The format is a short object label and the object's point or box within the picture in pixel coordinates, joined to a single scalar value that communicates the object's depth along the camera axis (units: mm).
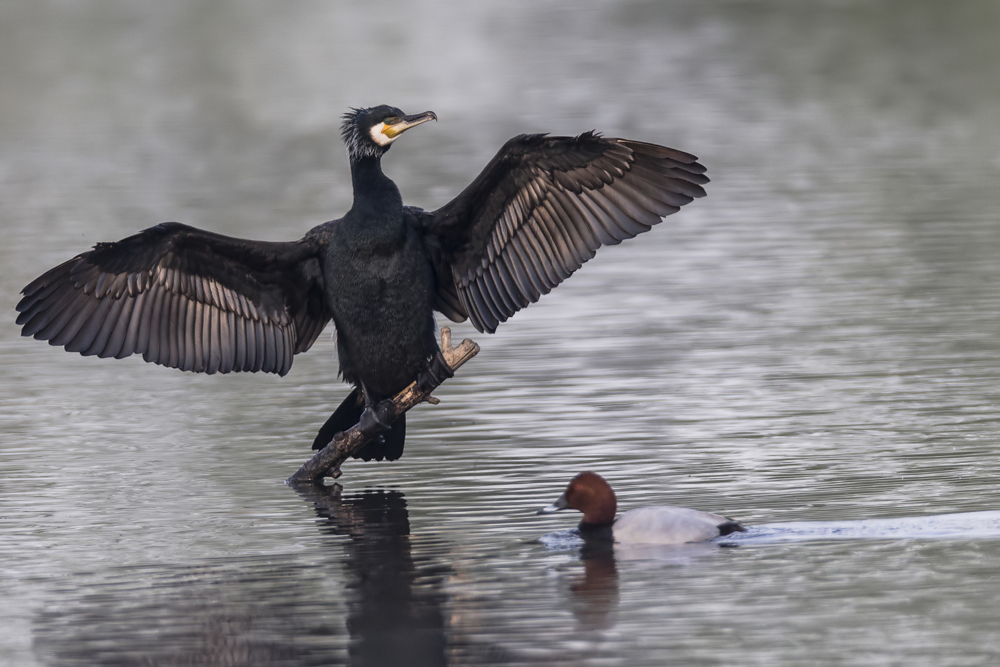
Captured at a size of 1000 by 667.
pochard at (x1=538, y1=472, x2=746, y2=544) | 18344
